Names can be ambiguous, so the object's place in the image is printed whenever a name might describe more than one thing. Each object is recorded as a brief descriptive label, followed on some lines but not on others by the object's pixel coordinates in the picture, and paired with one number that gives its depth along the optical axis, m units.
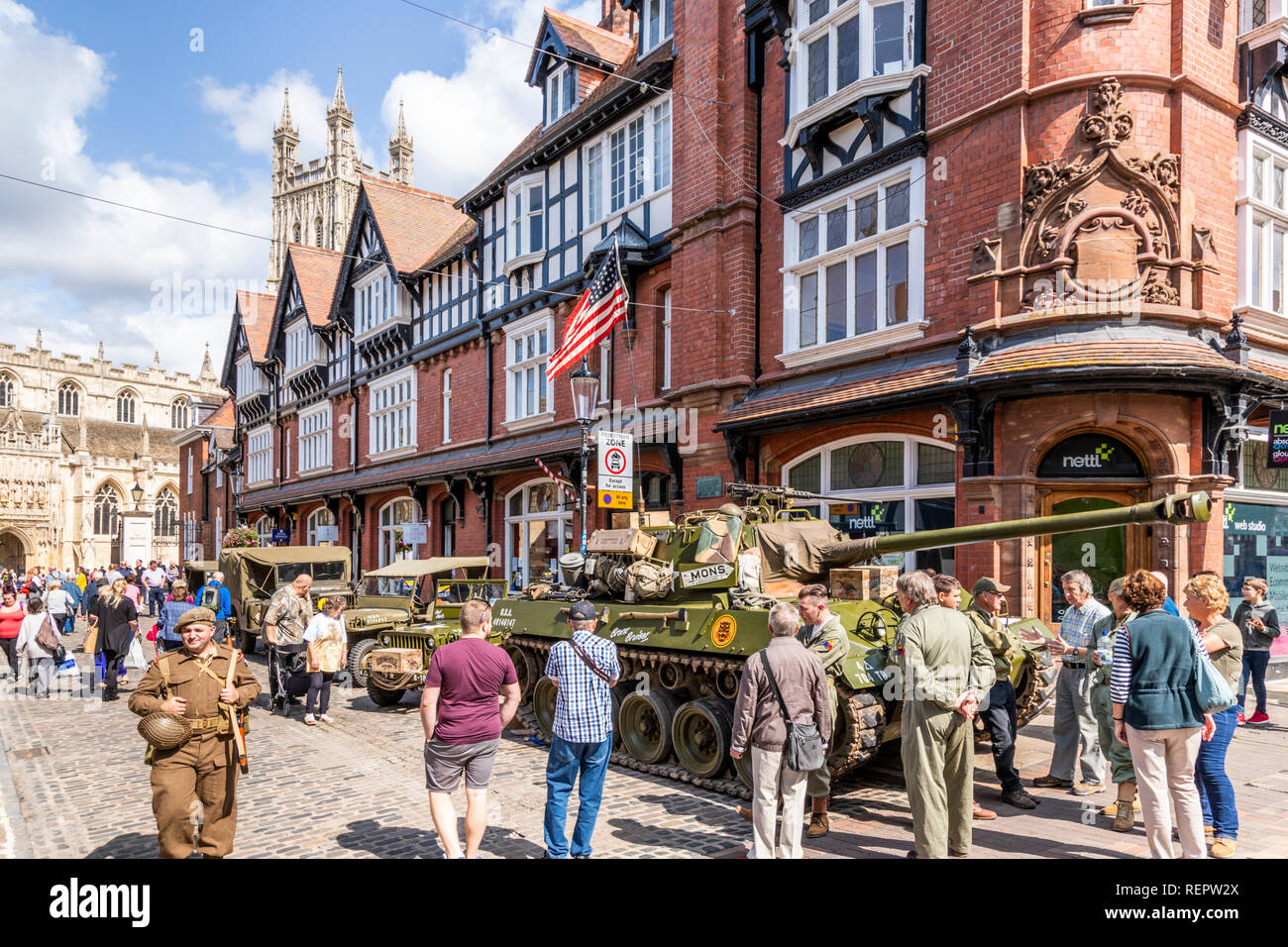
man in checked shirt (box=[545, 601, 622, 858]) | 5.73
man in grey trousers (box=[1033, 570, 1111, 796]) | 7.40
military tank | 7.06
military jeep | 11.45
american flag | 14.98
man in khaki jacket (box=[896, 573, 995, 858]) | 5.55
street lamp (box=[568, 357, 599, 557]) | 13.69
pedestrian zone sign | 13.73
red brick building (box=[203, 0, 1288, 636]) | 10.50
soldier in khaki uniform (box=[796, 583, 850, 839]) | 6.52
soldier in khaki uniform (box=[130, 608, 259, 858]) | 5.25
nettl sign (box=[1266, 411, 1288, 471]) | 10.34
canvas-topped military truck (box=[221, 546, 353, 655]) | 17.56
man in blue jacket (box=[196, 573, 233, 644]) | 16.53
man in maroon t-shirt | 5.47
